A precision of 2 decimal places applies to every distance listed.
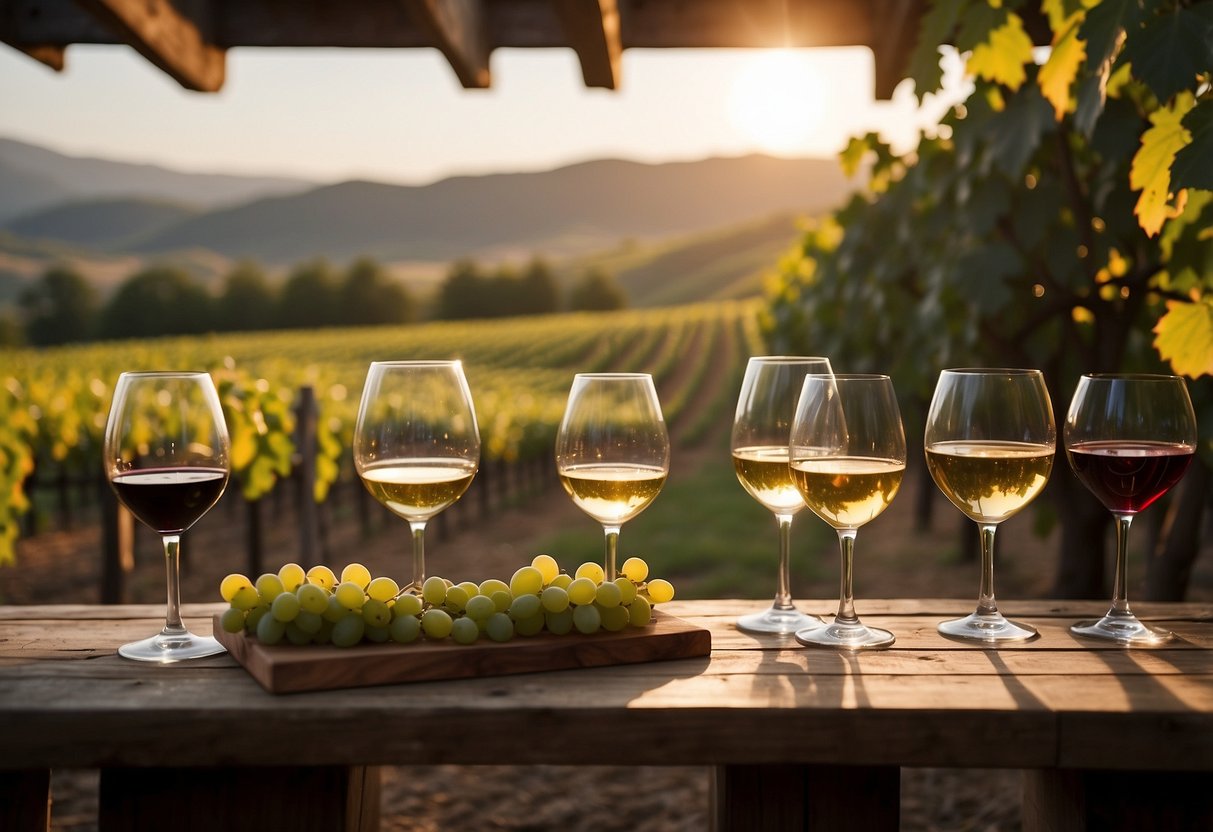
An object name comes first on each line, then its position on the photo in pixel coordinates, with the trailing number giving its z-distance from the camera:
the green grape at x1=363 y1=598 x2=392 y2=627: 1.37
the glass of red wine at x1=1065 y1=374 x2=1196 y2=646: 1.54
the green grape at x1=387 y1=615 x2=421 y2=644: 1.37
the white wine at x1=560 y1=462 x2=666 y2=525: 1.57
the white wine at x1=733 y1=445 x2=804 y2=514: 1.63
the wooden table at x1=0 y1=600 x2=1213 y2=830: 1.24
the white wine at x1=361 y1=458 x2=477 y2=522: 1.54
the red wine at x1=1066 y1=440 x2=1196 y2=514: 1.53
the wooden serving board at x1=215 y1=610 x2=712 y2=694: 1.30
